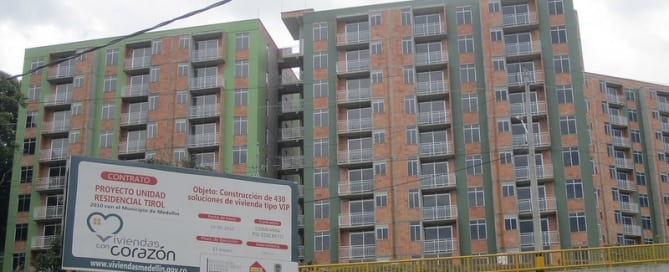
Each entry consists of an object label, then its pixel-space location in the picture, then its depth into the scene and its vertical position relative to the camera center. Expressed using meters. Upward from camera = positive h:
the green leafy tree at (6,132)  73.94 +20.95
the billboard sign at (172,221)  22.20 +3.69
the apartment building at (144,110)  77.06 +22.74
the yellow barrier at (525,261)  31.64 +3.43
